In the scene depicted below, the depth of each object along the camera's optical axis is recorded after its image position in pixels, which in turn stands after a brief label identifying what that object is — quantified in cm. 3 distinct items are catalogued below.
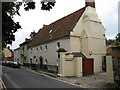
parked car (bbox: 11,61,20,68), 2030
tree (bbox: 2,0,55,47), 345
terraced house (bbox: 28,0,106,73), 1359
